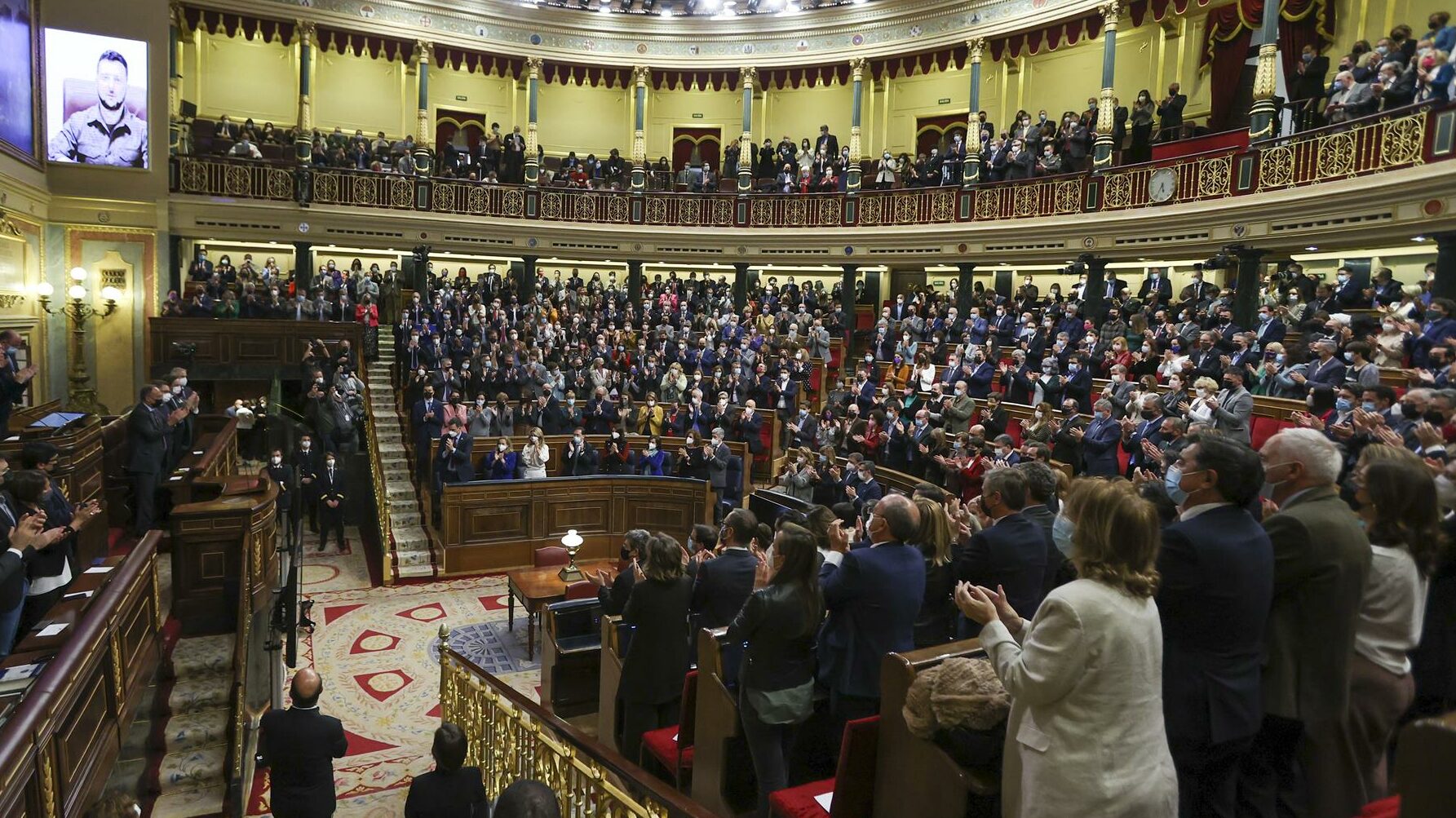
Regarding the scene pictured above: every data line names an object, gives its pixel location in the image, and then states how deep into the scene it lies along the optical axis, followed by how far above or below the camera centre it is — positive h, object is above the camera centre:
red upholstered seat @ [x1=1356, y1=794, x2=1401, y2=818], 2.01 -1.07
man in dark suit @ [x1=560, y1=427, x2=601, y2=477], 12.72 -1.84
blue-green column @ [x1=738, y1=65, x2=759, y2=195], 21.30 +4.89
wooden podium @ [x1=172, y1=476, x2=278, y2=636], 6.02 -1.72
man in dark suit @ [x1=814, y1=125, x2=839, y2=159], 21.42 +4.98
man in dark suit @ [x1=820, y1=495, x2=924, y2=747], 3.44 -1.04
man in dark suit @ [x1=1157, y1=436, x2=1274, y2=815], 2.49 -0.73
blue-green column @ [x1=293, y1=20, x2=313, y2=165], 19.70 +5.90
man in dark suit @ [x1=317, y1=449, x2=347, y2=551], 11.66 -2.34
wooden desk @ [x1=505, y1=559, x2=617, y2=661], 8.66 -2.64
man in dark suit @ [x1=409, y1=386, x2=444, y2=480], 12.67 -1.41
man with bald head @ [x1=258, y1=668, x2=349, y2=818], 4.17 -2.08
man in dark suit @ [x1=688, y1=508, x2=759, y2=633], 4.61 -1.31
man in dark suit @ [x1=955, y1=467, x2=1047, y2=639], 3.41 -0.80
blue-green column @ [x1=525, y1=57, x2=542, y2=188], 21.69 +6.06
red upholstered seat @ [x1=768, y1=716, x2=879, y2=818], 3.04 -1.54
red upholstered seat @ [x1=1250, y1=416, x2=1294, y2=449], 8.40 -0.72
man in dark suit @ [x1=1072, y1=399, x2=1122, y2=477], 8.80 -0.97
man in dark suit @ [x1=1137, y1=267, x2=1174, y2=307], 14.01 +1.08
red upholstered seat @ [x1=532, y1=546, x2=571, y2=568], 9.92 -2.58
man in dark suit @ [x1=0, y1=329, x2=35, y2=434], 7.34 -0.57
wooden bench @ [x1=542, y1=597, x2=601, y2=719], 7.03 -2.66
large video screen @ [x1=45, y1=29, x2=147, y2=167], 13.33 +3.56
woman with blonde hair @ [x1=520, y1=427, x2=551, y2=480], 12.22 -1.76
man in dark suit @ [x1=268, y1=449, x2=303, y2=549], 9.31 -1.76
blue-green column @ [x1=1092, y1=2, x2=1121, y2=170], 16.02 +4.67
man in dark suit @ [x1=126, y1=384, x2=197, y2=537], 7.47 -1.21
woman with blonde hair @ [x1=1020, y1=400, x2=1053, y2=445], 9.08 -0.86
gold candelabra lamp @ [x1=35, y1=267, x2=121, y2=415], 12.12 -0.30
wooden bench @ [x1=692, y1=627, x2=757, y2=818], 3.90 -1.85
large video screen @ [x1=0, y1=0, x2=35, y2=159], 11.34 +3.30
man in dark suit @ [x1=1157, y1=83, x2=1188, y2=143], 15.73 +4.34
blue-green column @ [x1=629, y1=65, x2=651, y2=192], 22.36 +5.90
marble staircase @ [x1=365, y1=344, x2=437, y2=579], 11.33 -2.41
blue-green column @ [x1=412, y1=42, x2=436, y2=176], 20.28 +5.10
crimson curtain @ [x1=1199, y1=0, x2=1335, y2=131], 15.05 +5.89
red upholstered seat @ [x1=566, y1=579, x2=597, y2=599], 8.49 -2.55
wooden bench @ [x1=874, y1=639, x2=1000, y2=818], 2.60 -1.34
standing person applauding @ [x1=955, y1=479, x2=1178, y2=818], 2.07 -0.81
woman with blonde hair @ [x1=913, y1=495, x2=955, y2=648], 3.92 -1.09
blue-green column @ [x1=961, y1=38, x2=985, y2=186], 18.39 +4.75
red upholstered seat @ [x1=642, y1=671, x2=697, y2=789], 4.36 -2.13
